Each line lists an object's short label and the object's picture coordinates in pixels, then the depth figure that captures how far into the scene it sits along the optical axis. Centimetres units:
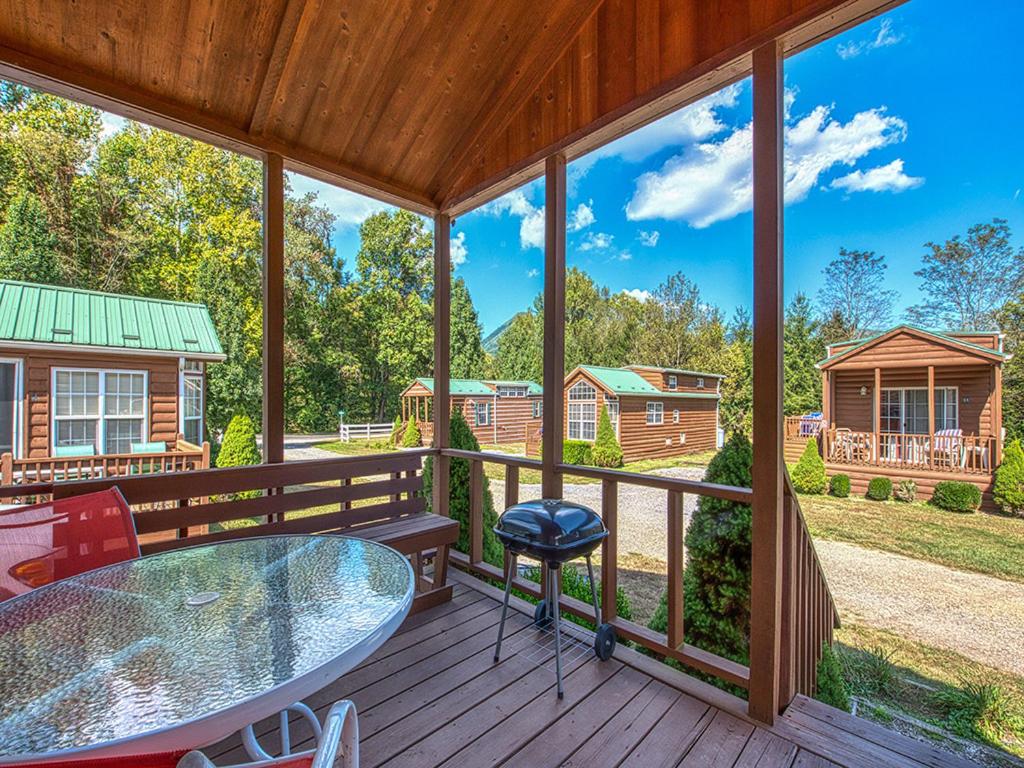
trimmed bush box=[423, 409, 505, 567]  377
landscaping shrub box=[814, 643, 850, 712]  213
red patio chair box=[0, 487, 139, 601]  161
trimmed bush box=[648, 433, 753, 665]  225
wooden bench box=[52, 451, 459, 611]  238
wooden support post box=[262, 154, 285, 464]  289
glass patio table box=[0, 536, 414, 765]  85
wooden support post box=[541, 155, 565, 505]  289
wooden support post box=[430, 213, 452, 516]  376
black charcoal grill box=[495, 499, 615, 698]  209
